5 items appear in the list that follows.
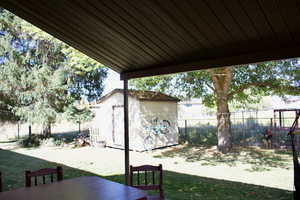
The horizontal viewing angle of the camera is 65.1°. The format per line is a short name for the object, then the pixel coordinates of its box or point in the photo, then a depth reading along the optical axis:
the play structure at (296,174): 3.23
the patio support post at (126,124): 3.92
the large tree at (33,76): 10.67
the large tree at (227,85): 7.63
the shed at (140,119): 8.86
